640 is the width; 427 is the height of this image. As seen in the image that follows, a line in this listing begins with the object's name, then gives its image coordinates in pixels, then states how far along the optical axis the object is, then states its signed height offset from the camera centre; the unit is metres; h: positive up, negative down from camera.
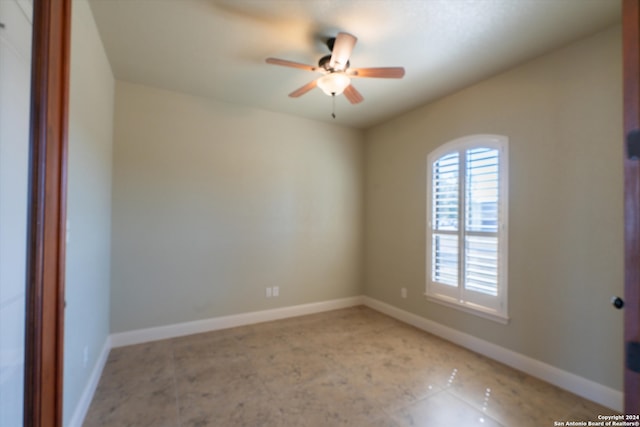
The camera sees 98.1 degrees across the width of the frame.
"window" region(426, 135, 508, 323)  2.70 -0.10
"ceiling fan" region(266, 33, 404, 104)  2.02 +1.12
